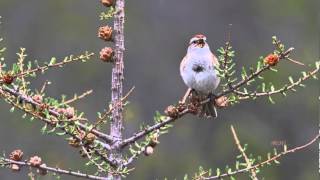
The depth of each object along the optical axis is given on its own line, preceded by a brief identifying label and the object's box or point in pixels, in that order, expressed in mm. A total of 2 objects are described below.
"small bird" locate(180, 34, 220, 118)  6328
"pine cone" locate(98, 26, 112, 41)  5562
